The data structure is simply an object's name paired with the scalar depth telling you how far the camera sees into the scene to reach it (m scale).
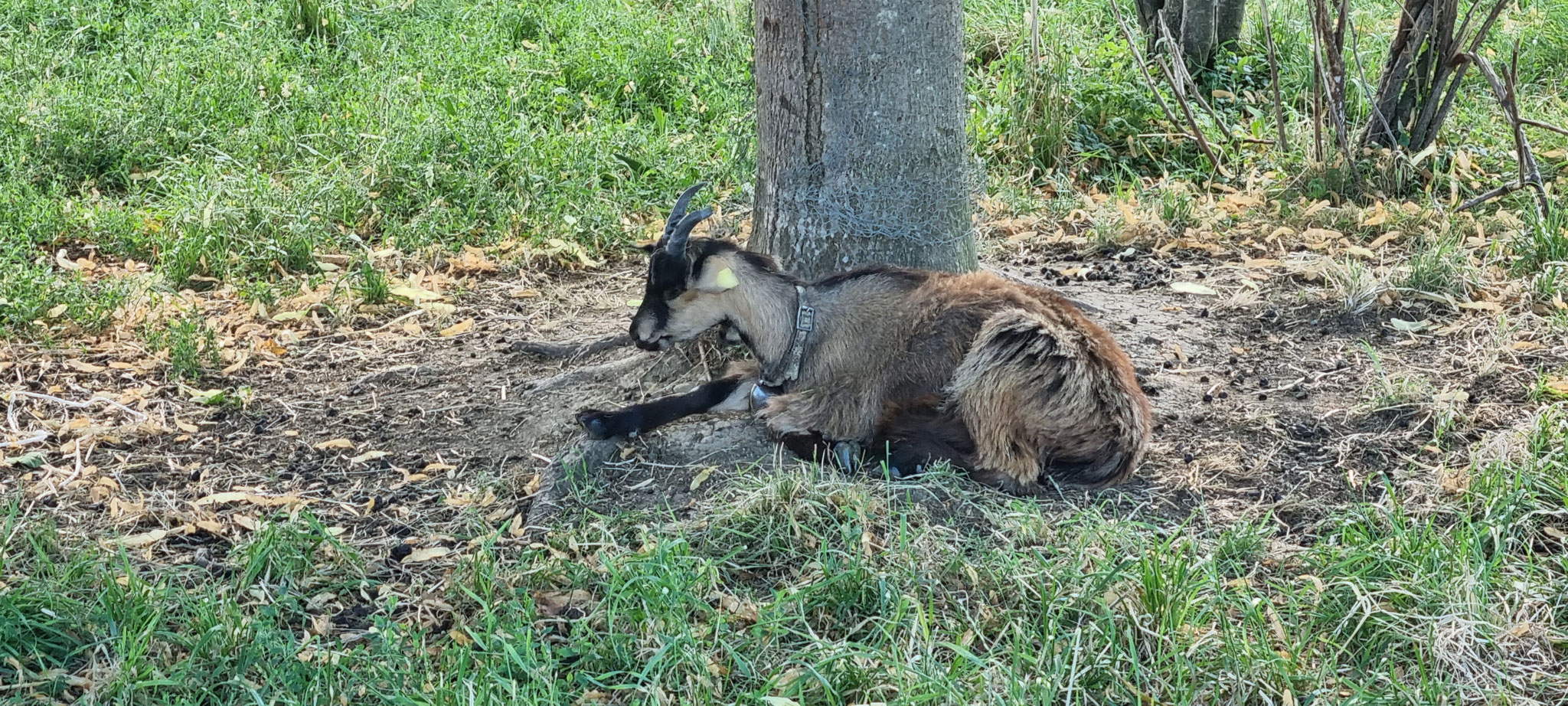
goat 4.32
